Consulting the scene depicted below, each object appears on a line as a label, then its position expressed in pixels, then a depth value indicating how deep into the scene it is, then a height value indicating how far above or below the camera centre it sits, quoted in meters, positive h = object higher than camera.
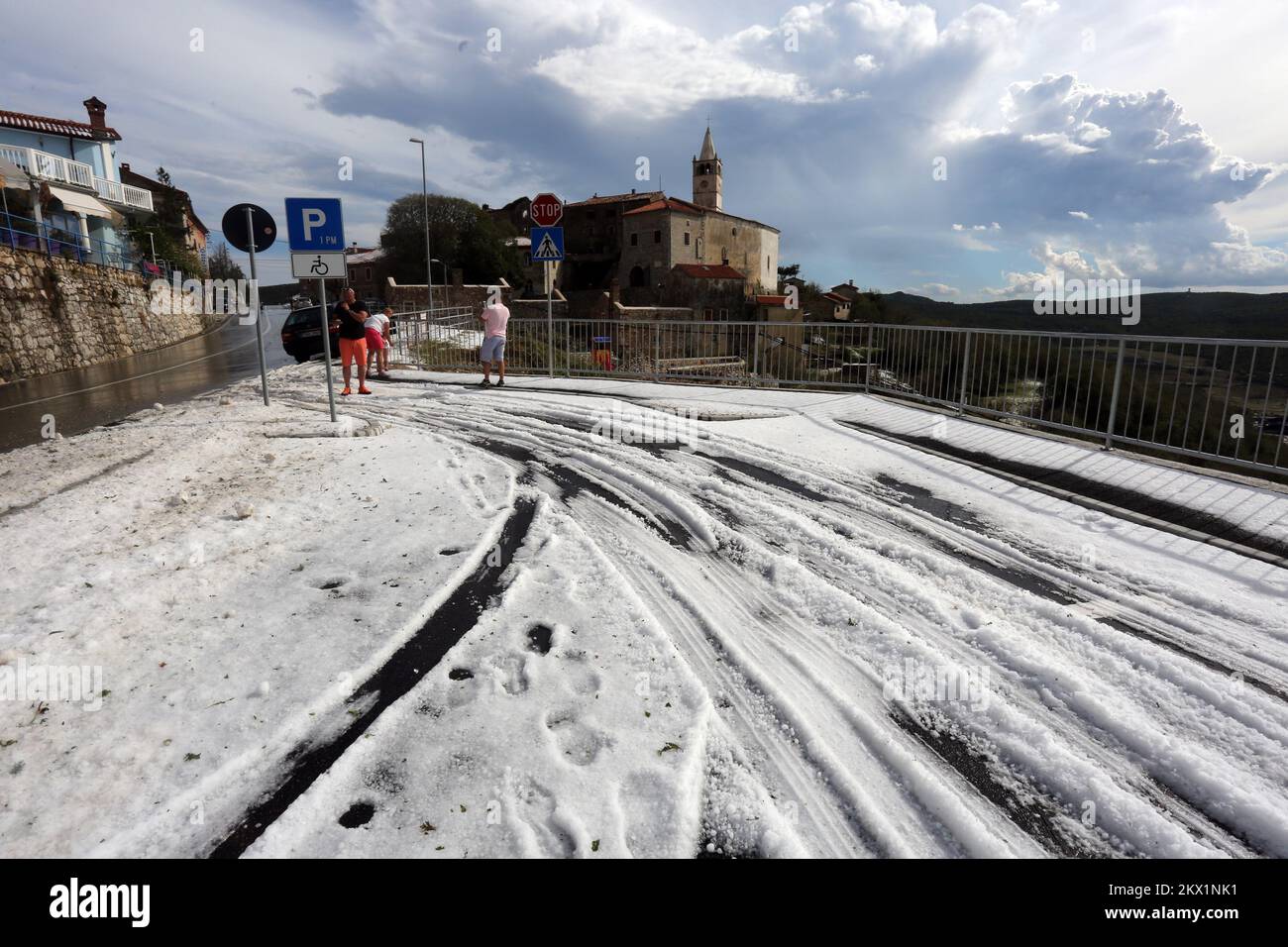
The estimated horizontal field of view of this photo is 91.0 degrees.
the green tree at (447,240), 57.88 +9.92
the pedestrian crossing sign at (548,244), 13.04 +2.19
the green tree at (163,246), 42.99 +7.16
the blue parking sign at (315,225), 8.05 +1.53
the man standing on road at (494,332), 12.22 +0.34
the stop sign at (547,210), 13.09 +2.88
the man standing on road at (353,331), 11.67 +0.30
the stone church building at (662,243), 72.88 +13.57
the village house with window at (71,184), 27.77 +9.11
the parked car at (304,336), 20.23 +0.33
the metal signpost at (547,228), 13.05 +2.49
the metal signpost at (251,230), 8.95 +1.64
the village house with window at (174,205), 62.44 +13.92
